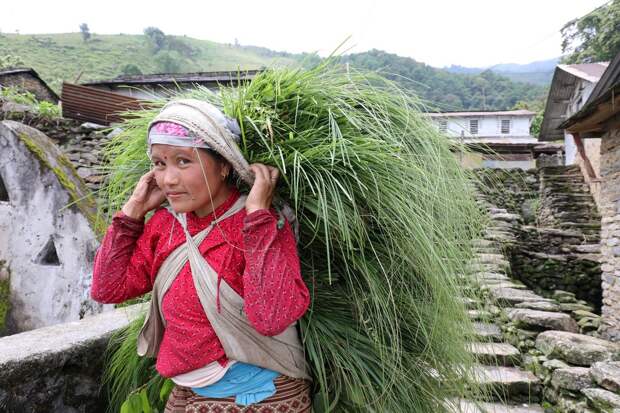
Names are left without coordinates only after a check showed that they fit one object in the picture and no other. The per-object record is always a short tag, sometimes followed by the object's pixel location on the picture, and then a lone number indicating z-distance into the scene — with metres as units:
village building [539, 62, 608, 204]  13.27
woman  1.15
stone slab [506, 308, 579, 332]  4.46
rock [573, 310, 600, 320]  6.73
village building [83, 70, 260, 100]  12.44
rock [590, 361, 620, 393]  2.94
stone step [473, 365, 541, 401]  3.18
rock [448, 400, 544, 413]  2.67
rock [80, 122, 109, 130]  9.50
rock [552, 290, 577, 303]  8.13
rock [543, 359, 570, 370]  3.43
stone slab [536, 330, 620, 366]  3.60
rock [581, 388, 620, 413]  2.74
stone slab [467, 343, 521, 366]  3.16
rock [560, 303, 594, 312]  7.06
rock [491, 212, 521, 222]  10.77
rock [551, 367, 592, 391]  3.13
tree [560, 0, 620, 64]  19.61
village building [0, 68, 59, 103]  20.39
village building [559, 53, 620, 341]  6.04
